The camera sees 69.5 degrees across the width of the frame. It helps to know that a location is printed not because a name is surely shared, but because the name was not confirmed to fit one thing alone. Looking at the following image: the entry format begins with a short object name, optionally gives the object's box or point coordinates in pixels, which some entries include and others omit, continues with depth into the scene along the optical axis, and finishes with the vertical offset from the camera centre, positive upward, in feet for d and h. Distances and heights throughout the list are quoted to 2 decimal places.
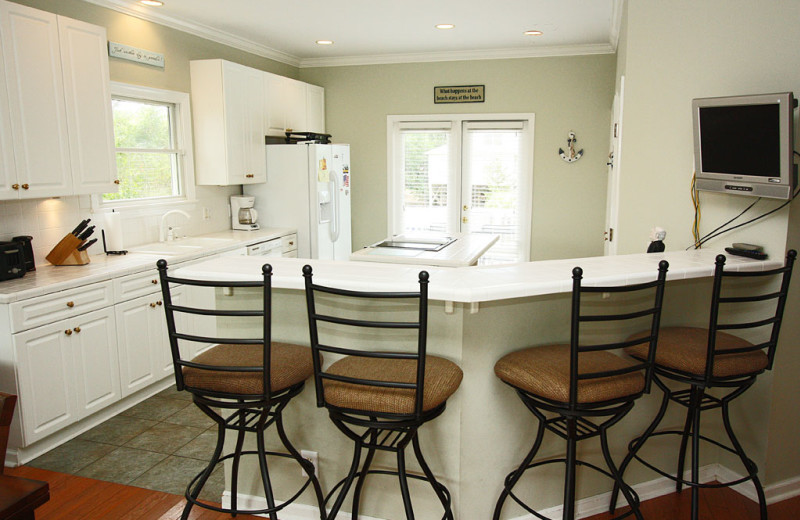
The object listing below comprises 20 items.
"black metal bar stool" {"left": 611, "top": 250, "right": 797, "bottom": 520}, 6.79 -2.20
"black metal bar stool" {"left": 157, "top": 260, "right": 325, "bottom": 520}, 6.24 -2.18
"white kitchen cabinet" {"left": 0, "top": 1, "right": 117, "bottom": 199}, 10.12 +1.48
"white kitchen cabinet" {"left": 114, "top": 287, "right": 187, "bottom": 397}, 11.67 -3.31
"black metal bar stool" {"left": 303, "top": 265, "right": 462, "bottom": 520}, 5.76 -2.18
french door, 20.11 +0.15
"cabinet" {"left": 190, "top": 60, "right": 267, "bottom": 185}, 15.80 +1.79
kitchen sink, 13.62 -1.53
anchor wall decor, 19.25 +0.92
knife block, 11.46 -1.30
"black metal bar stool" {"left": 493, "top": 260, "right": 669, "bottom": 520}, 5.98 -2.20
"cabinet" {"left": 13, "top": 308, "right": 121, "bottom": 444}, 9.66 -3.31
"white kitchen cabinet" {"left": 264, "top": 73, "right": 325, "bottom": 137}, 18.08 +2.58
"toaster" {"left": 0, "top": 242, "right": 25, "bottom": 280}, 10.10 -1.31
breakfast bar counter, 6.91 -2.08
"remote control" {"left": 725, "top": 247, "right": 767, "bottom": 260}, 8.19 -1.06
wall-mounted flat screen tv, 7.60 +0.48
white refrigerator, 17.79 -0.29
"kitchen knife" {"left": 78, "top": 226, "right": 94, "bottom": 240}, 11.48 -0.95
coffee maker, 17.74 -0.90
